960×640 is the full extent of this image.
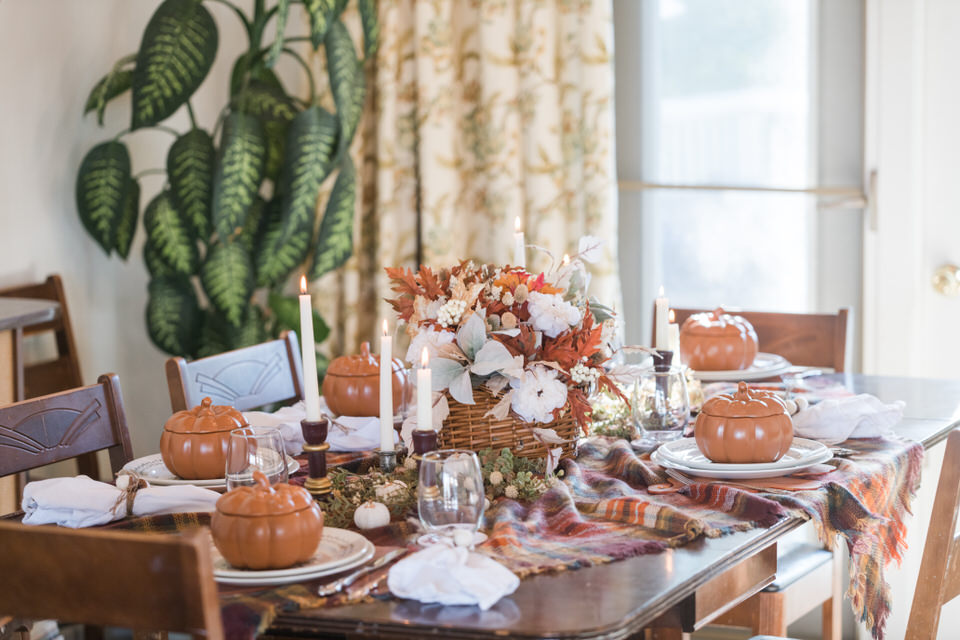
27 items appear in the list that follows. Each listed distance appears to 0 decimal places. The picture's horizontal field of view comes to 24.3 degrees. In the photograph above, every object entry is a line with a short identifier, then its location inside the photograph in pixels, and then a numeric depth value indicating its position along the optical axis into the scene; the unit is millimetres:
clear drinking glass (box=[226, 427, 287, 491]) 3107
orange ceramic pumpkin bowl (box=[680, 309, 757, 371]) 3967
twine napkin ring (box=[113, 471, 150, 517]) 3208
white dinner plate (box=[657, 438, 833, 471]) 3310
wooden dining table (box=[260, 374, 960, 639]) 2792
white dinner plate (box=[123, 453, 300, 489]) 3315
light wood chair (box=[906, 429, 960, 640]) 3247
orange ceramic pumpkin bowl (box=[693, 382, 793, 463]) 3311
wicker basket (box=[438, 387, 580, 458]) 3360
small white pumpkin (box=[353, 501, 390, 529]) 3108
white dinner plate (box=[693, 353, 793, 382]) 3934
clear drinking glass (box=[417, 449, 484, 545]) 2991
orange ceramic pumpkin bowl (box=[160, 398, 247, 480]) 3318
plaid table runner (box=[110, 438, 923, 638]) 2964
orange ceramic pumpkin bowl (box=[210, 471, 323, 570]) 2919
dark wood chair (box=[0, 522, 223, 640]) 2684
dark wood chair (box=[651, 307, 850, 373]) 4265
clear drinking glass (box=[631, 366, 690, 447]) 3518
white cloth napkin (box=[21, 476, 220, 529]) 3169
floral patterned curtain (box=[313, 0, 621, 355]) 4922
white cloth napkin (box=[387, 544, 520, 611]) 2845
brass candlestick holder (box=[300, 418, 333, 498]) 3200
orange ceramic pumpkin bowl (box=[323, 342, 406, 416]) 3661
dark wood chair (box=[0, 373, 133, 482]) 3434
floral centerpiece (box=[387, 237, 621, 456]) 3308
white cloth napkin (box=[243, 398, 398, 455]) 3560
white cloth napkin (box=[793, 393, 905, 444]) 3499
